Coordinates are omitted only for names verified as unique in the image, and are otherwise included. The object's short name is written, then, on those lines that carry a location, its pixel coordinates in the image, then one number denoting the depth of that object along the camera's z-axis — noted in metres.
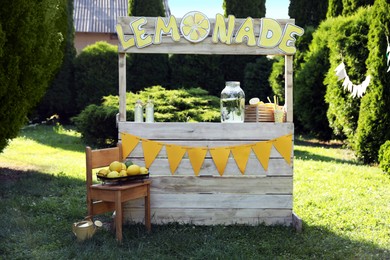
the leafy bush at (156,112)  10.18
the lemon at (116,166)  4.86
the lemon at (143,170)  4.94
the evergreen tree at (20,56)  6.61
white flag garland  9.16
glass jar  5.29
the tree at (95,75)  14.95
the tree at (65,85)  15.02
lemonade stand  5.18
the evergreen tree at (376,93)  8.94
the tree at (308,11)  14.75
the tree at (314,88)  12.47
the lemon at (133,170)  4.86
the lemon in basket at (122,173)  4.80
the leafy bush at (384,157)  8.16
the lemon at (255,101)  5.60
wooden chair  4.64
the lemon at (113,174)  4.74
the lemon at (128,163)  4.97
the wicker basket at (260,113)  5.40
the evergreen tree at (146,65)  15.01
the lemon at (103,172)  4.82
